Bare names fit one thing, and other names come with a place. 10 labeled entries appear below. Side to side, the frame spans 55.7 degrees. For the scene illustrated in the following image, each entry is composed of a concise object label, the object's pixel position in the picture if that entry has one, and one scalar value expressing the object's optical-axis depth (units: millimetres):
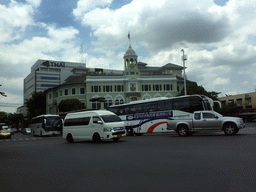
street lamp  35900
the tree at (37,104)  75188
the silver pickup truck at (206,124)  16734
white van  15219
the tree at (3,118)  110788
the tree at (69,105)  52750
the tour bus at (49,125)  32000
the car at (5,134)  32469
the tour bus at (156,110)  20083
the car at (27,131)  47388
